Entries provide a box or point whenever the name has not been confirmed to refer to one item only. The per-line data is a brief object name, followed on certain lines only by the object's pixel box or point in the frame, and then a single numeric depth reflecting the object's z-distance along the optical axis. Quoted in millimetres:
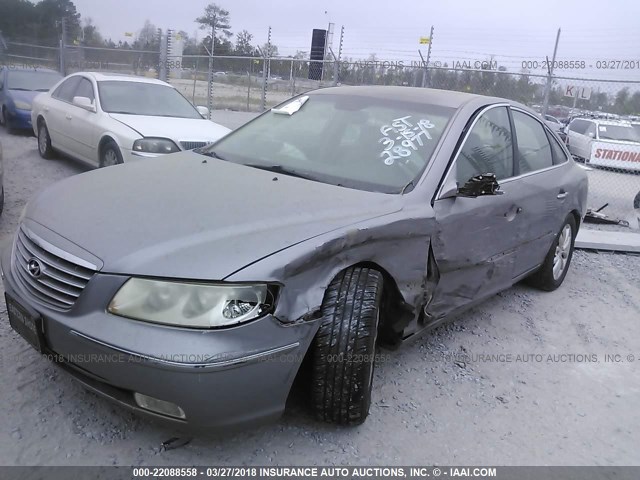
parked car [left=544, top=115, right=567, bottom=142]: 14745
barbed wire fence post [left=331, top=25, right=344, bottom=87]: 10656
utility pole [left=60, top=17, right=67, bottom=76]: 17719
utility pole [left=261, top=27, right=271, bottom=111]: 11770
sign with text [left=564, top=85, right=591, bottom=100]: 9666
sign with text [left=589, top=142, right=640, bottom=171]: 10508
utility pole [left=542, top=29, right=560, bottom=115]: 9070
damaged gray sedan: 2059
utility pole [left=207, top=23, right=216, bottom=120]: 13086
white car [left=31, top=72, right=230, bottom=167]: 6258
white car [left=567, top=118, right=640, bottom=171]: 10538
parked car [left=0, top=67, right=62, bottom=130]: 10375
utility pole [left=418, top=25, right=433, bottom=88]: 9766
